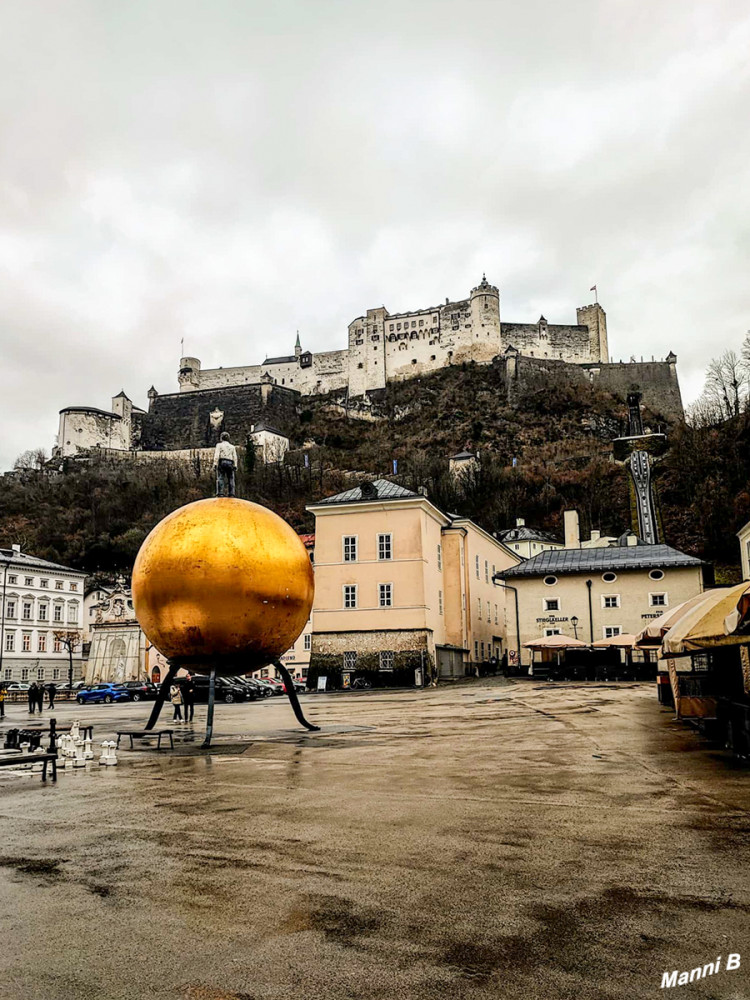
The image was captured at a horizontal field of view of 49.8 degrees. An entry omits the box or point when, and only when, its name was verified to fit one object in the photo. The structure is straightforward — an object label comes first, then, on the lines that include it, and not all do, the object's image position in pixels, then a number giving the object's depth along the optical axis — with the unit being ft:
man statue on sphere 55.72
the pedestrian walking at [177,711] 79.83
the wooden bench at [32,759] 37.60
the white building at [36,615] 225.15
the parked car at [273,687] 140.21
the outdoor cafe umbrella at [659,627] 60.79
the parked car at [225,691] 116.57
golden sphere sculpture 45.93
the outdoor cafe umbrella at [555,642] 123.24
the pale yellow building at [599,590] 143.23
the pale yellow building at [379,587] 139.03
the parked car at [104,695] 139.33
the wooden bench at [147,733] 51.03
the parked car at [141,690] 141.90
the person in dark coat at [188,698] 75.98
